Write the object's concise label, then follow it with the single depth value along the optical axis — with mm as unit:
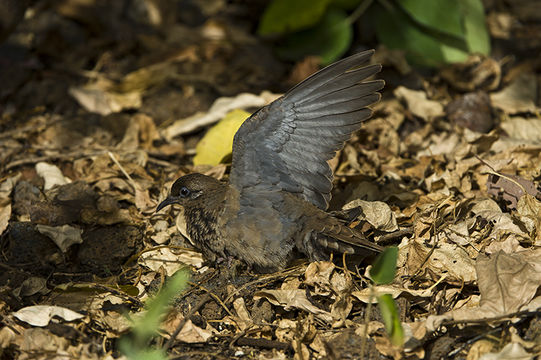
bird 7773
